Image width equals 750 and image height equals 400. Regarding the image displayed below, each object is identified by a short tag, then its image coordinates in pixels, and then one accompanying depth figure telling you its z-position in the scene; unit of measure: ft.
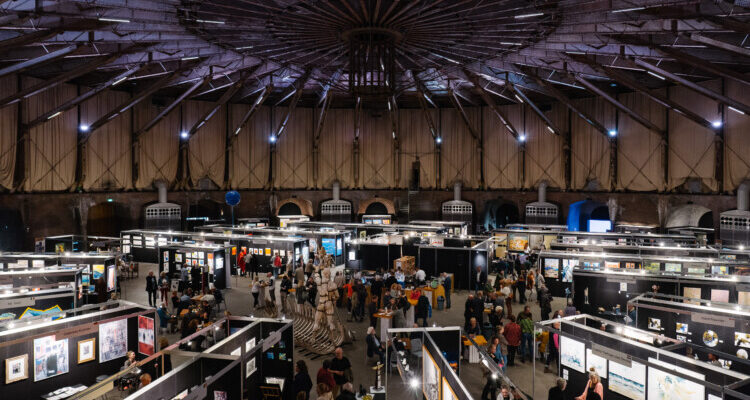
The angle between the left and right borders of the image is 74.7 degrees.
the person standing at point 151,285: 56.39
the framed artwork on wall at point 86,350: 35.12
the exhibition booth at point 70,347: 31.35
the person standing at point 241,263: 76.44
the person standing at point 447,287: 59.64
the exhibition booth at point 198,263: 65.06
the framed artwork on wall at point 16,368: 30.83
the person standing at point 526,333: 41.16
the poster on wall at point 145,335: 38.17
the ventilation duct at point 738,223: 82.68
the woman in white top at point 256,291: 54.78
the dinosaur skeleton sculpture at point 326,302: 42.65
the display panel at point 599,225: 109.77
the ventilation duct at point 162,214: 109.50
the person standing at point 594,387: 28.17
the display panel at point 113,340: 36.45
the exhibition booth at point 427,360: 25.64
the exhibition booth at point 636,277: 47.39
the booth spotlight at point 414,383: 30.55
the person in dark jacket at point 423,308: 50.16
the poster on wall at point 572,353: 33.60
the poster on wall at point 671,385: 25.98
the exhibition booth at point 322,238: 82.33
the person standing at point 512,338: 40.37
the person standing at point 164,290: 56.34
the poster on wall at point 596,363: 32.10
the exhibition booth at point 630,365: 25.72
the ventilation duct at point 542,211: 116.88
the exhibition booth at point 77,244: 86.84
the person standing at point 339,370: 32.40
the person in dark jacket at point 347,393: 27.43
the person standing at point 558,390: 28.40
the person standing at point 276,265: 72.84
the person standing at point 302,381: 30.09
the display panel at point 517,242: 87.04
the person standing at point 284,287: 55.26
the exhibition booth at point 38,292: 41.57
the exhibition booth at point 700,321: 35.60
